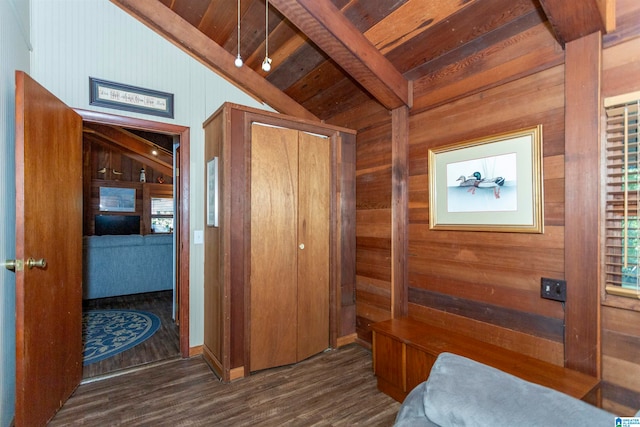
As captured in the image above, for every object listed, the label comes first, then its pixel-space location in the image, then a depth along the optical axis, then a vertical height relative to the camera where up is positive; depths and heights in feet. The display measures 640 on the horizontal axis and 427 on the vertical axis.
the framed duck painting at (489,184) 5.95 +0.62
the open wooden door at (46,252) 5.58 -0.81
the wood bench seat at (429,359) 5.06 -2.78
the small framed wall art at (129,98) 8.44 +3.31
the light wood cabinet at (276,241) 8.21 -0.83
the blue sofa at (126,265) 15.31 -2.69
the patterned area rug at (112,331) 9.64 -4.29
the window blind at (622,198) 4.78 +0.23
